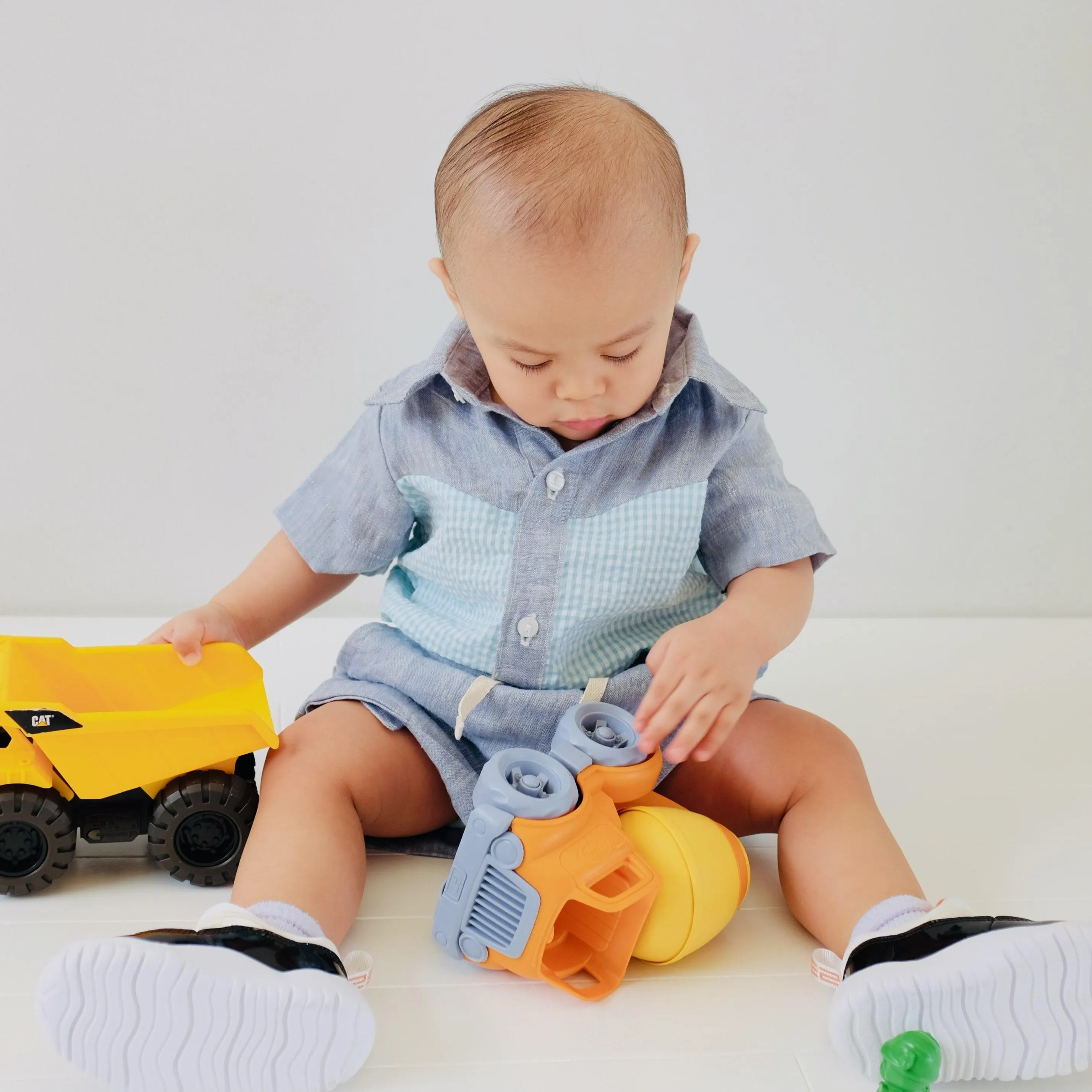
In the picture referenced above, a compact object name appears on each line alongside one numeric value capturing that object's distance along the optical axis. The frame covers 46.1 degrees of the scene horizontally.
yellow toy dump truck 0.91
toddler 0.72
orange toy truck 0.82
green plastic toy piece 0.69
